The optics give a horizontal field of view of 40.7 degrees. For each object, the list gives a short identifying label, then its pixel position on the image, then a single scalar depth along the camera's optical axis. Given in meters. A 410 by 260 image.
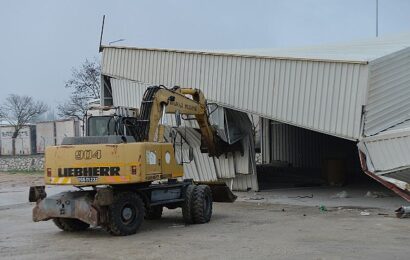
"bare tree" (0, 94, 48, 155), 78.06
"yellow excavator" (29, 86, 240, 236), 12.46
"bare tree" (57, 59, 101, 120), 58.07
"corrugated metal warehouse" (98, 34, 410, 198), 17.47
